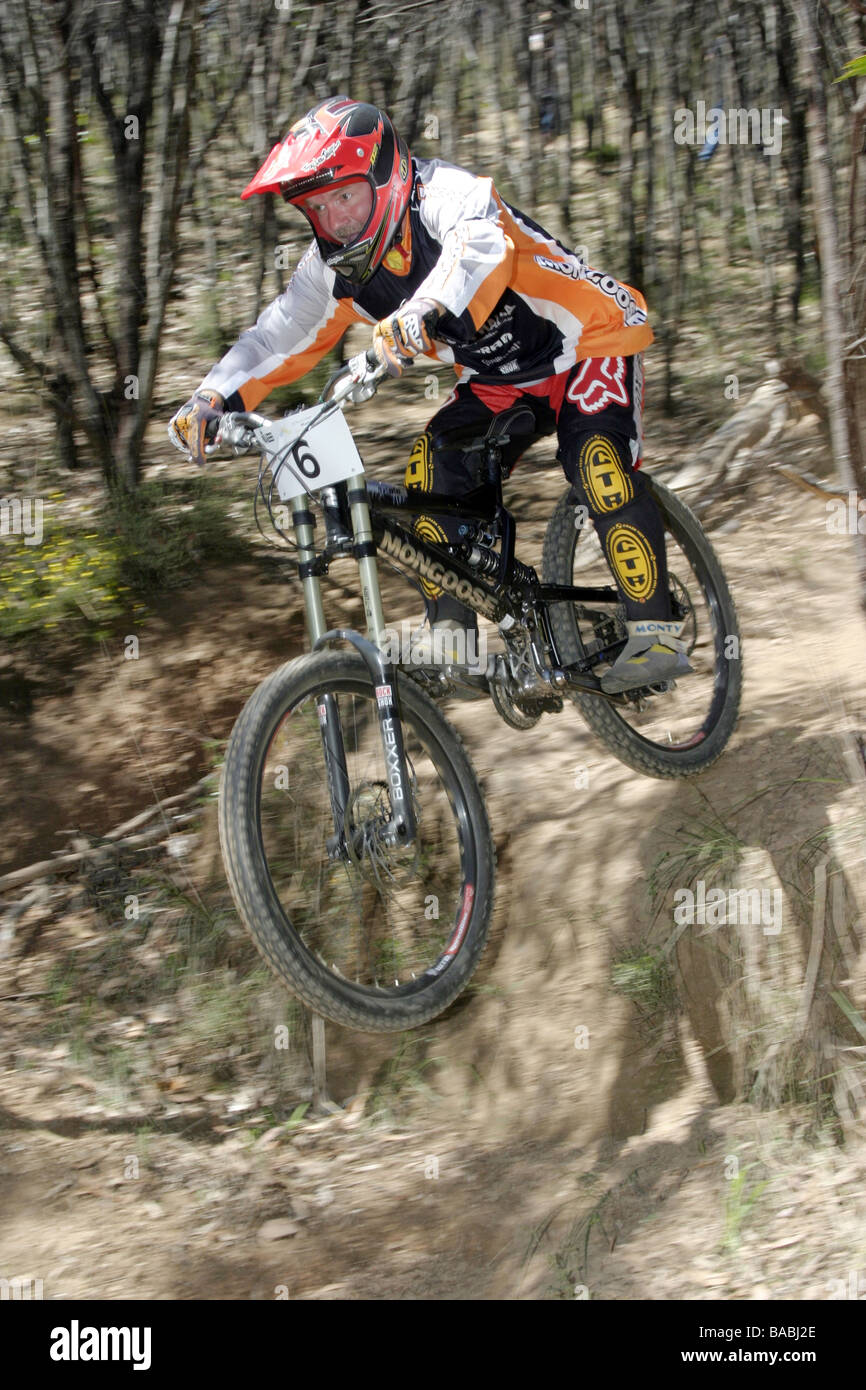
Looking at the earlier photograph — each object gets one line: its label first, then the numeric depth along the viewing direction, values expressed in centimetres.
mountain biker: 278
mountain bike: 280
